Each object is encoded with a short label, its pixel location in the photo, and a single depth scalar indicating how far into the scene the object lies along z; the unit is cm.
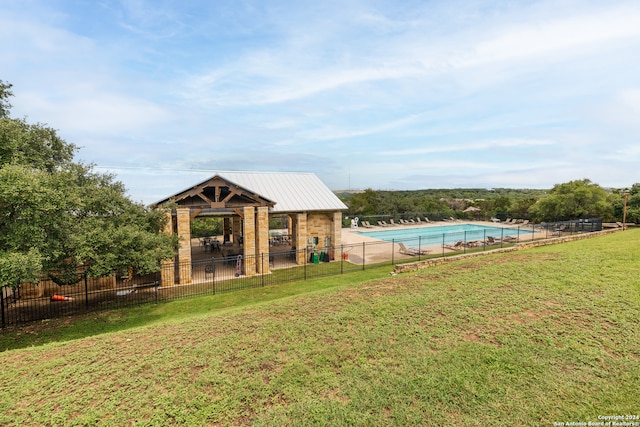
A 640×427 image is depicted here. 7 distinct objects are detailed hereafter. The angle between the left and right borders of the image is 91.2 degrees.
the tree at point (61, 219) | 790
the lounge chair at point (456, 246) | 2311
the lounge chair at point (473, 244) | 2353
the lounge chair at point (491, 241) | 2429
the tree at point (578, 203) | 3172
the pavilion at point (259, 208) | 1592
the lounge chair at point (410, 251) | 2161
